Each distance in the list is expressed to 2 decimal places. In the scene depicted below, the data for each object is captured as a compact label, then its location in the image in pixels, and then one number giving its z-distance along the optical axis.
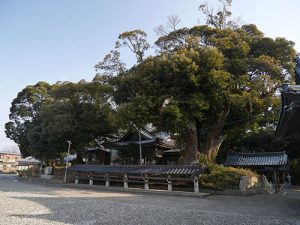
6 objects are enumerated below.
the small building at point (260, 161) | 17.30
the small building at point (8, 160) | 68.33
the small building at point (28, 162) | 44.40
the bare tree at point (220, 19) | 22.81
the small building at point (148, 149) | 24.52
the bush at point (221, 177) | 14.79
